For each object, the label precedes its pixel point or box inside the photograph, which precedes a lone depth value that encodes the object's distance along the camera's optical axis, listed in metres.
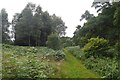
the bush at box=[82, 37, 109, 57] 7.18
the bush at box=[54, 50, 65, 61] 6.64
